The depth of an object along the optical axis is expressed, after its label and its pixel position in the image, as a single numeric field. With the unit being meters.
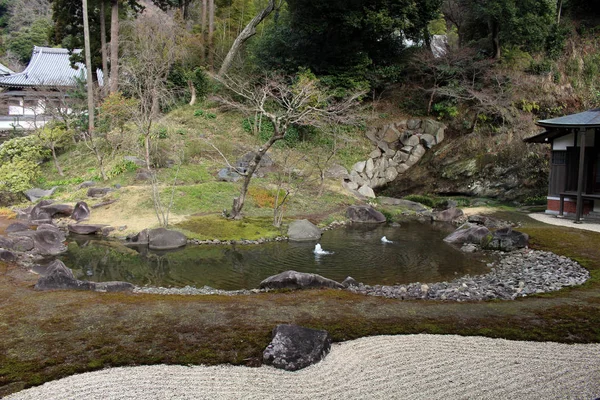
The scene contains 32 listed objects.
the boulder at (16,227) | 12.88
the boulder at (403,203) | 18.58
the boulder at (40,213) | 14.95
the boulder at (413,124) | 23.28
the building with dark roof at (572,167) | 13.66
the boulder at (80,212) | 14.86
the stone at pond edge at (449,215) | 16.69
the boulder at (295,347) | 4.77
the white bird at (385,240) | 13.40
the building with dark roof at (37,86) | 23.98
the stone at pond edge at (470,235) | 12.48
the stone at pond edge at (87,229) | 13.82
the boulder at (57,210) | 15.24
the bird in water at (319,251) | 11.98
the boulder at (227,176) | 18.00
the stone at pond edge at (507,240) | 11.69
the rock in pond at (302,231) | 13.63
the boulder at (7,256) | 9.85
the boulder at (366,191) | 19.75
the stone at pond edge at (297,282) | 7.84
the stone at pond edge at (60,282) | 7.58
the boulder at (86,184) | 17.74
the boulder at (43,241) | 11.34
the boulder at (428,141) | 22.52
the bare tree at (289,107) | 13.28
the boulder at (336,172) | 20.19
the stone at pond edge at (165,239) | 12.55
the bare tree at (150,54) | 19.25
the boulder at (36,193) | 17.59
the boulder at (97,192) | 16.55
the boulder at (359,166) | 21.65
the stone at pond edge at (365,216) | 16.50
